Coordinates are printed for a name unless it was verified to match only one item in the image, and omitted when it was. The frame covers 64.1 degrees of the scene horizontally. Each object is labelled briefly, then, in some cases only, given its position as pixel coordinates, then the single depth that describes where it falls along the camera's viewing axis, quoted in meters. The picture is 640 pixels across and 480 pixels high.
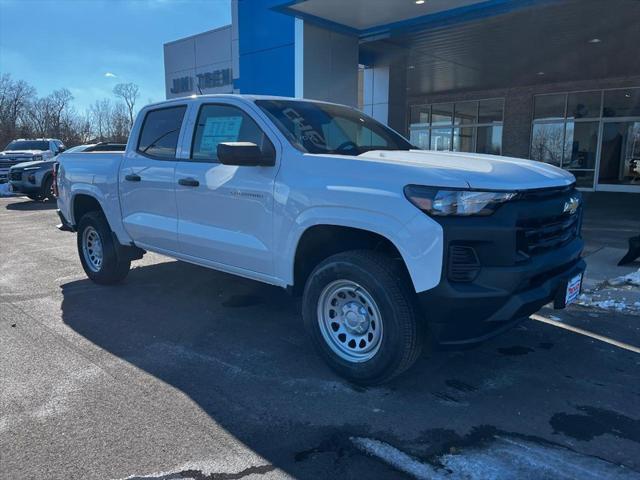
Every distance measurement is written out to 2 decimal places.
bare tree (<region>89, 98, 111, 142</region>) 59.22
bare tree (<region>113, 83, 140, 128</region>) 62.99
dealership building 10.11
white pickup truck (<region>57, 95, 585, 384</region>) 3.05
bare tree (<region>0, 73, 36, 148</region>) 49.68
